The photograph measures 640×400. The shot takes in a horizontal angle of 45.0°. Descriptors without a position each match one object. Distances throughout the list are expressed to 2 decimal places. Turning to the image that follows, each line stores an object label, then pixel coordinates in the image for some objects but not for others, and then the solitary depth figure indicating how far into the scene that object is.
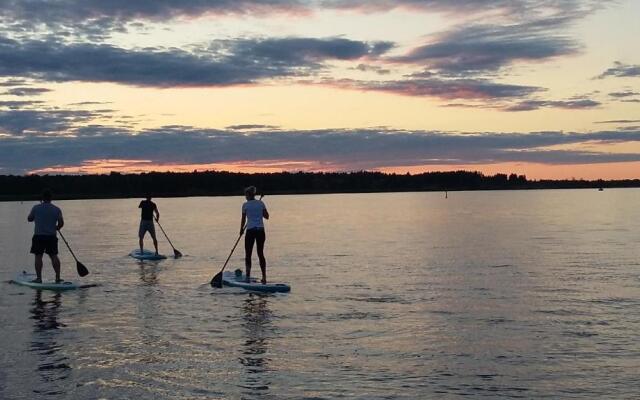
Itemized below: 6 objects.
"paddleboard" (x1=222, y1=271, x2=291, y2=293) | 17.19
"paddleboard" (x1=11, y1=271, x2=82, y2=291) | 17.66
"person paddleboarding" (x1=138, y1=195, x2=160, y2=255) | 25.75
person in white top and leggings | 17.48
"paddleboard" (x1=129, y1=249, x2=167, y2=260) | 25.75
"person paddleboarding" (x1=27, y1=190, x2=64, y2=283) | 17.59
